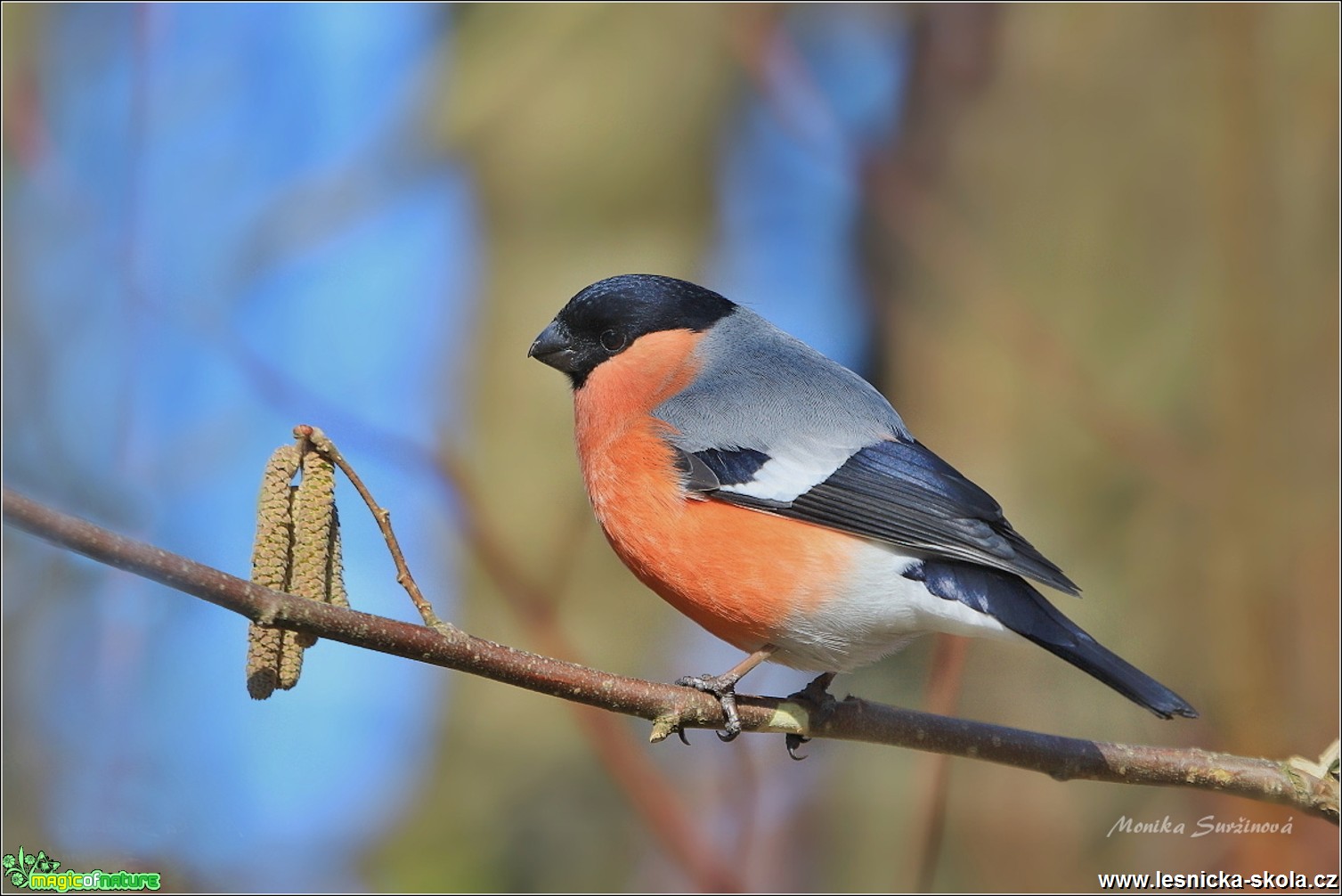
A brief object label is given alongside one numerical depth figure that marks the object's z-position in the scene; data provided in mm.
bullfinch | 4613
